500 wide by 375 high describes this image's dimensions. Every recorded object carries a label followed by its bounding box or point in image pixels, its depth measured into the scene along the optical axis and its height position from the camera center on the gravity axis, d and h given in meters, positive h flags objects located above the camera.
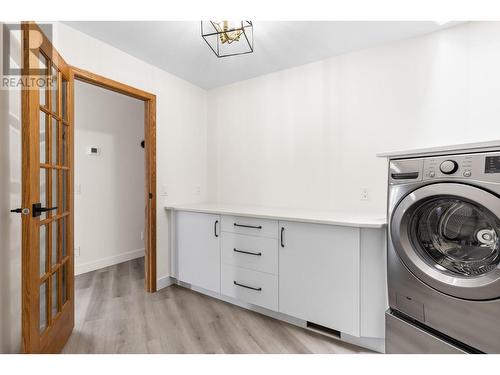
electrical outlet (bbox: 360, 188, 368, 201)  2.09 -0.08
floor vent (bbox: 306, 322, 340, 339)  1.78 -1.05
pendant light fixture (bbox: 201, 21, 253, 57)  1.55 +1.14
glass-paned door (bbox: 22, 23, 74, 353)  1.25 -0.07
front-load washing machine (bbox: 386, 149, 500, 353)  1.12 -0.36
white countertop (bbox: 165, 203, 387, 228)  1.58 -0.23
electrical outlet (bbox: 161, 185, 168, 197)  2.54 -0.05
